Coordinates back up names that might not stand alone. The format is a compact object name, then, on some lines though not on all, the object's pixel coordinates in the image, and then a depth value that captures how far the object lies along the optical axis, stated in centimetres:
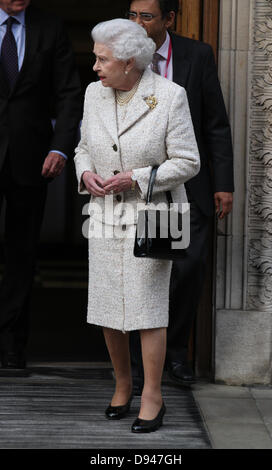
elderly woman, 834
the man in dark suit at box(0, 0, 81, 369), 1061
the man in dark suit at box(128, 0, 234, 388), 1012
